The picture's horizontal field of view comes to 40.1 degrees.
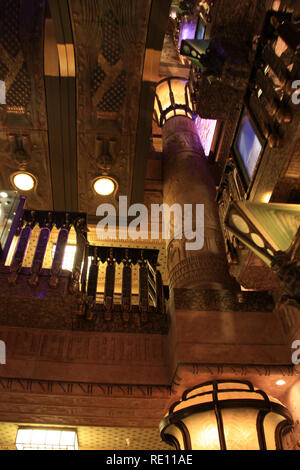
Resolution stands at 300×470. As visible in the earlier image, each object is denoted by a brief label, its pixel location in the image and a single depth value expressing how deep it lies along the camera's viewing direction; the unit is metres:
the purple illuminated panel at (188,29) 12.60
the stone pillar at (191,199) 6.68
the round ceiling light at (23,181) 8.47
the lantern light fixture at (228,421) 4.45
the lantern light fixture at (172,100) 11.78
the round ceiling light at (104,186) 8.59
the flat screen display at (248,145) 5.07
